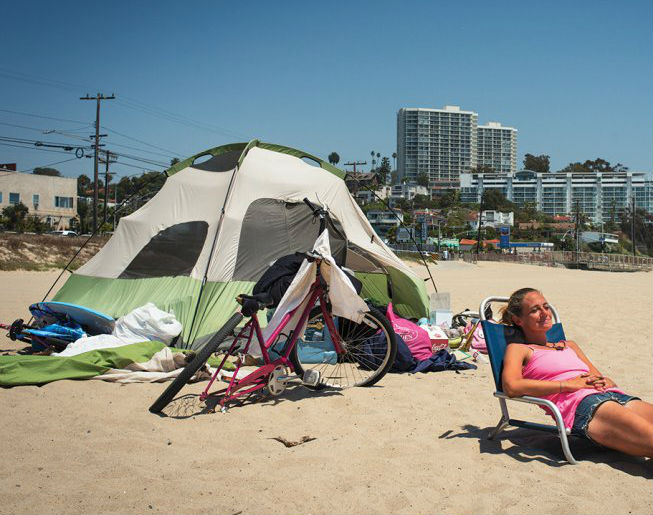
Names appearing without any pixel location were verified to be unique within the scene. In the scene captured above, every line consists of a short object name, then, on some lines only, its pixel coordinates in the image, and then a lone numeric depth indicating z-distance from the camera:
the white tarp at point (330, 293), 4.79
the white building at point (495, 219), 123.62
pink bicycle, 4.61
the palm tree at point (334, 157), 167.70
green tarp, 5.07
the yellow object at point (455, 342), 7.43
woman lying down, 3.33
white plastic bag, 6.28
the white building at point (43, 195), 52.62
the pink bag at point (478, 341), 7.38
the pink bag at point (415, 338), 6.31
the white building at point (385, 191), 150.41
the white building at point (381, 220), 100.13
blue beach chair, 3.53
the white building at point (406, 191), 167.88
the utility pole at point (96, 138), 34.47
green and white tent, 6.84
